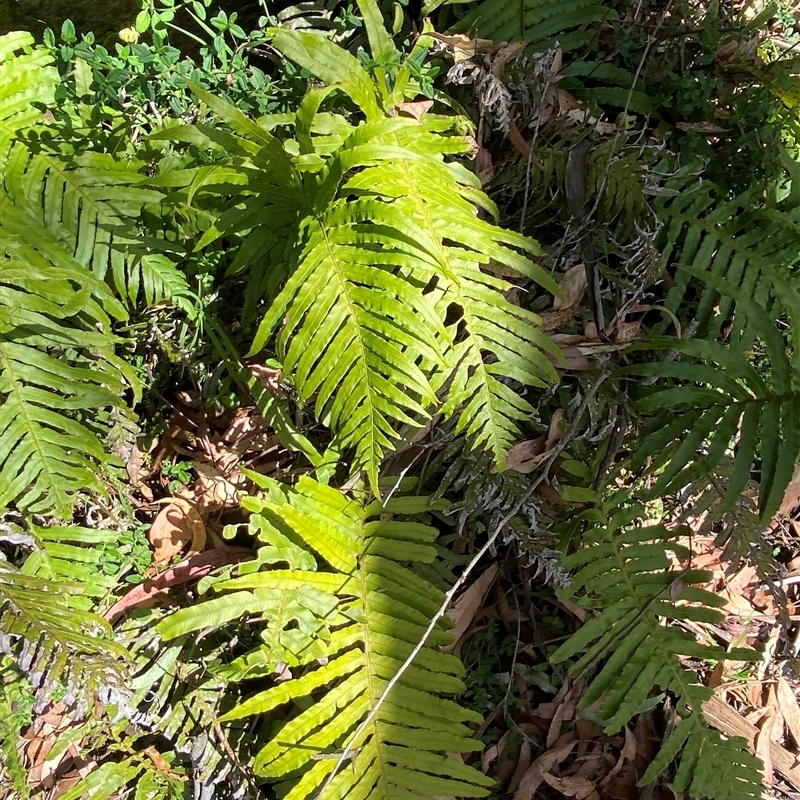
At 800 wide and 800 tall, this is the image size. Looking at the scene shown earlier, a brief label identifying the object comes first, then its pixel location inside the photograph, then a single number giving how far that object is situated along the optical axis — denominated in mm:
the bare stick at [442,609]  1678
